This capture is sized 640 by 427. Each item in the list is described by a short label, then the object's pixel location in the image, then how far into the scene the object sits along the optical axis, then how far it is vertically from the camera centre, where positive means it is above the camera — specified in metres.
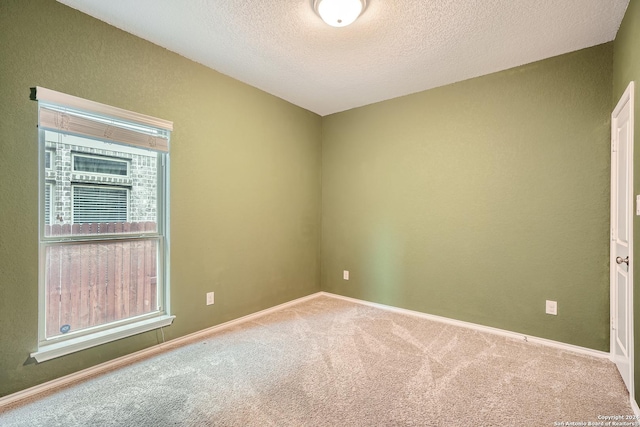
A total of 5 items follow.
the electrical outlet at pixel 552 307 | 2.58 -0.83
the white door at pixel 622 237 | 1.85 -0.15
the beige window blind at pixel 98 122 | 1.95 +0.69
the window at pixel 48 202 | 1.98 +0.06
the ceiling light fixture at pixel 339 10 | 1.88 +1.36
